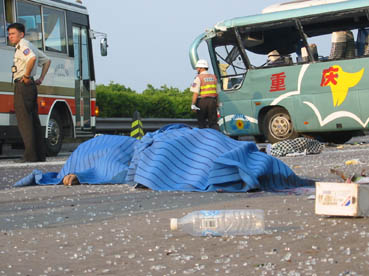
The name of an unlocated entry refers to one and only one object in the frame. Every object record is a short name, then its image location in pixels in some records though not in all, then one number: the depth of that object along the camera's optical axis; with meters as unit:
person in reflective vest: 18.47
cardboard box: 5.11
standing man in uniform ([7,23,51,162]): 13.09
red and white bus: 15.87
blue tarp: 7.77
